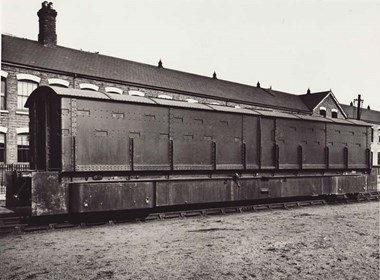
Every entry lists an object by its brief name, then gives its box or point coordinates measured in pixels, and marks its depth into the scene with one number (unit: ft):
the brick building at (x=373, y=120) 146.25
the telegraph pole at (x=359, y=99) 111.96
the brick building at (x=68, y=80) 61.36
